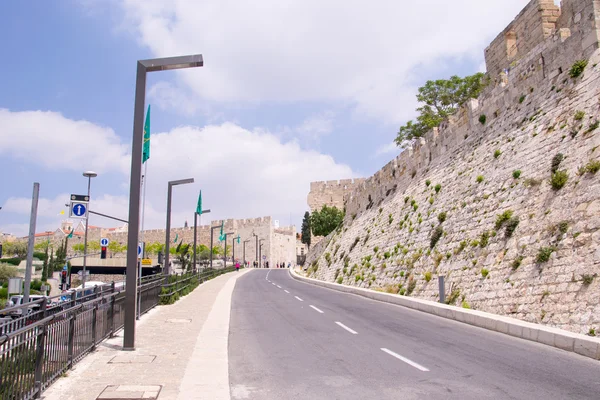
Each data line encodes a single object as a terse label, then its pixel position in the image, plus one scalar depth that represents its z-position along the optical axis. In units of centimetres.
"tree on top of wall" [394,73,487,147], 4050
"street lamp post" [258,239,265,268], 8574
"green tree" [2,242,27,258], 8291
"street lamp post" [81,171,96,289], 2705
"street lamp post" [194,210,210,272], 3100
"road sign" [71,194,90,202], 1680
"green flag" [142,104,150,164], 1161
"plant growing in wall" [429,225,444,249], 1780
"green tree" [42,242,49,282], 5797
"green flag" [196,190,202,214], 3112
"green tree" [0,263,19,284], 5338
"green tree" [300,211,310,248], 9200
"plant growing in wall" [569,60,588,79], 1321
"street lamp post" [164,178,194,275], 2100
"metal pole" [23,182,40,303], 1316
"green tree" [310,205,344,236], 6719
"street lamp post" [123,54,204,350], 793
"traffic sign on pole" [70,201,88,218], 1614
